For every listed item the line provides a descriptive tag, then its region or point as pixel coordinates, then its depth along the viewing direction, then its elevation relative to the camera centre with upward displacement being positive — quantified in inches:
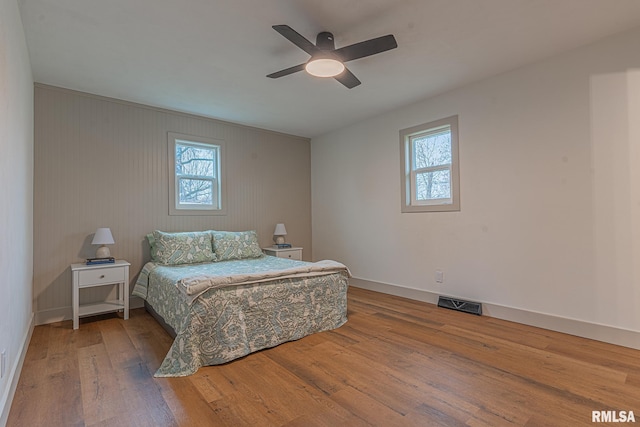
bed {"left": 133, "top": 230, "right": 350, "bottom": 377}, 91.4 -28.7
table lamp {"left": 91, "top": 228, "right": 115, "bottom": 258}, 133.5 -9.5
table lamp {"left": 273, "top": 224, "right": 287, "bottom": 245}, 198.8 -10.8
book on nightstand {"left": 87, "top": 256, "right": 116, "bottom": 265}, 131.3 -18.0
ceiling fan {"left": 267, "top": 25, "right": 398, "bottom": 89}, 82.0 +45.7
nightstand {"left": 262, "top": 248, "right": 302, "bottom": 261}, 188.4 -22.5
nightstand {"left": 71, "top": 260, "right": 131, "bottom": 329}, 124.0 -25.8
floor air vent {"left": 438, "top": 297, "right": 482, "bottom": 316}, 135.9 -41.0
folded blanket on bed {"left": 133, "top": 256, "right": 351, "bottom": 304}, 94.1 -21.7
